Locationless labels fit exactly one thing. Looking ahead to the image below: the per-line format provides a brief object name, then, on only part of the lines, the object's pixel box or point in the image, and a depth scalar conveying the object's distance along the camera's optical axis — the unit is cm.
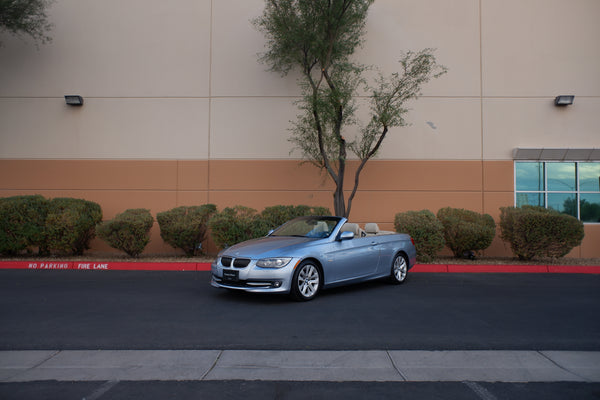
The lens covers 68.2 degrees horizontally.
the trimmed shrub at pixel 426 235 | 1177
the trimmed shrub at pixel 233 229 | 1195
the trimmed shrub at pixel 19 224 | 1191
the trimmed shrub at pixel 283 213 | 1216
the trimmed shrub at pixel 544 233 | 1182
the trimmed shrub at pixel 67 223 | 1211
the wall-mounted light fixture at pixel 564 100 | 1383
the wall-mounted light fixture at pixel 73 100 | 1429
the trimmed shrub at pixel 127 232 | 1207
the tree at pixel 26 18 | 1327
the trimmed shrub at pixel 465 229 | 1208
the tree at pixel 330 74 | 1203
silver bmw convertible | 691
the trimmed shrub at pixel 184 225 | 1221
